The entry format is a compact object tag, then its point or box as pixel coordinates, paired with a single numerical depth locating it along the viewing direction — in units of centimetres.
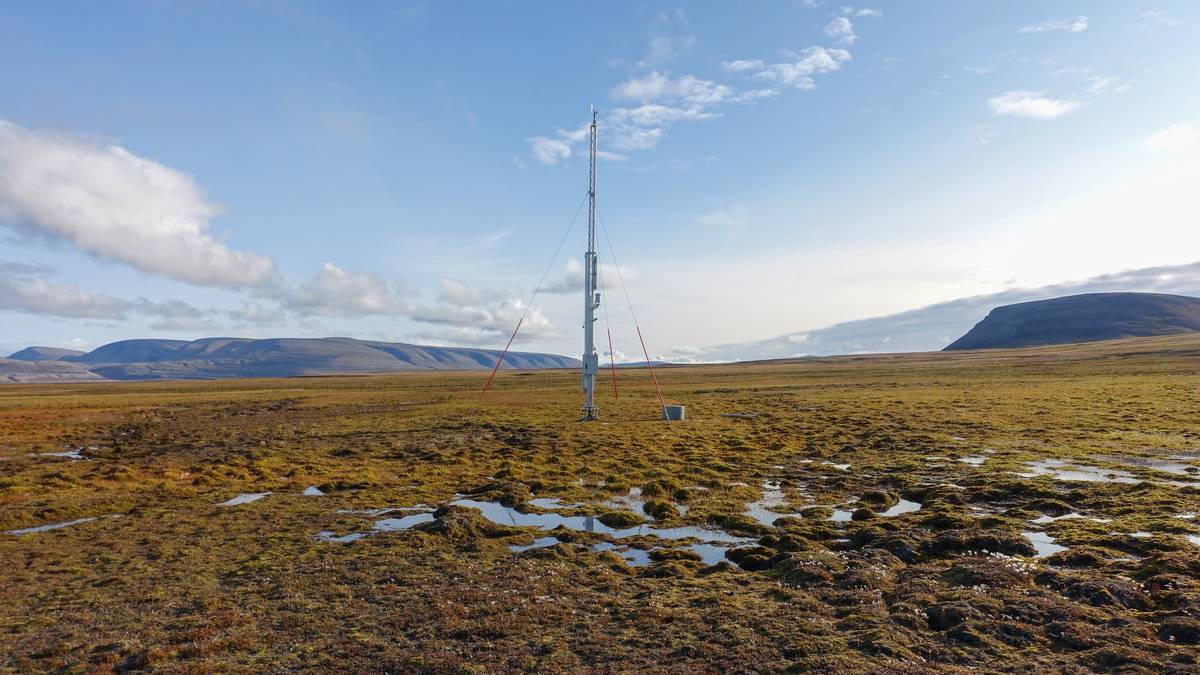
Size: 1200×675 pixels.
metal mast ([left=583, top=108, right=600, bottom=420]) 4031
